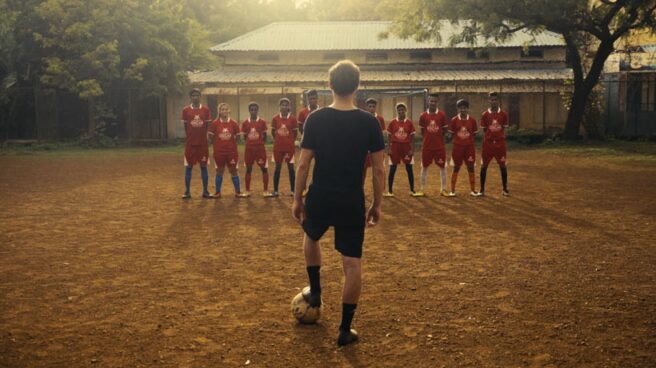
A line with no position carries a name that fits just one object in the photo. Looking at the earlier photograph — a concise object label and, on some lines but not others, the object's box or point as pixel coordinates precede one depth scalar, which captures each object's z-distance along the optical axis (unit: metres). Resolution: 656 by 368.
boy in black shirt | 4.62
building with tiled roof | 32.28
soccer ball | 5.15
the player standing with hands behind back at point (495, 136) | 12.25
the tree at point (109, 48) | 27.84
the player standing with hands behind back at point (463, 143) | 12.39
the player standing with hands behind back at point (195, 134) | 12.45
